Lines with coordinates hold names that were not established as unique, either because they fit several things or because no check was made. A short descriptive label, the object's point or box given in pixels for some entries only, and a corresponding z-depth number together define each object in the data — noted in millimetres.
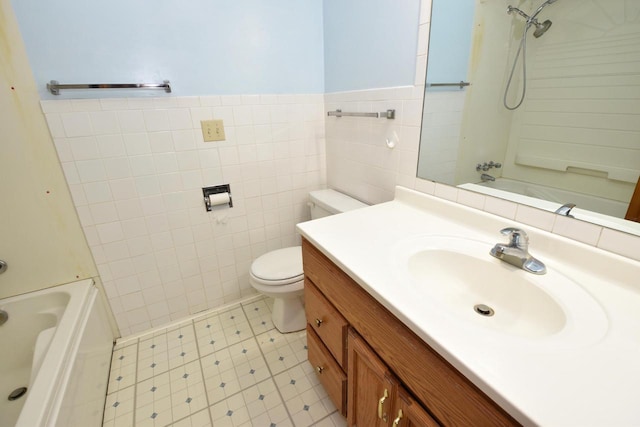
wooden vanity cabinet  558
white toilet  1510
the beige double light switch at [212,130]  1544
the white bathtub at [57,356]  938
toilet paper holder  1654
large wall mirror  830
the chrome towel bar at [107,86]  1208
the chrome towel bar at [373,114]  1290
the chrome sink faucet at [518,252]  792
